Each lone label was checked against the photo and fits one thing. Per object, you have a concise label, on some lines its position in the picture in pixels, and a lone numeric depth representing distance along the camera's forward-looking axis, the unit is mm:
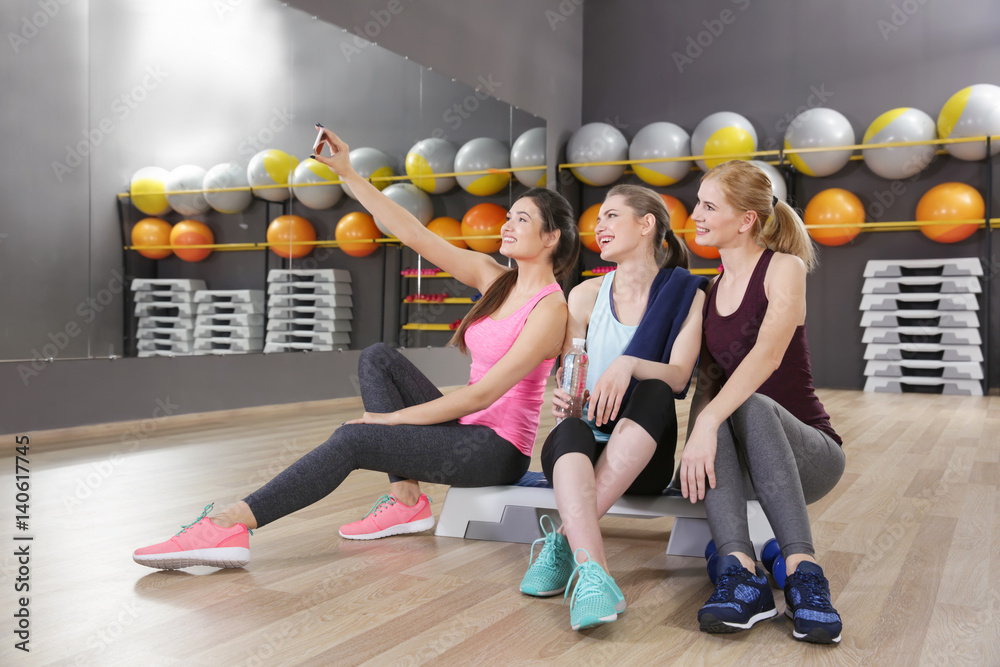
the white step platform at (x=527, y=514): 1679
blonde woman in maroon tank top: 1334
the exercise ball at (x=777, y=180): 5706
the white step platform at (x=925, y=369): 5762
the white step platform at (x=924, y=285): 5719
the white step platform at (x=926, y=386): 5789
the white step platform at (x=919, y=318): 5754
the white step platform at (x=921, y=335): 5746
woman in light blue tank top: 1426
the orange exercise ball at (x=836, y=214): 5875
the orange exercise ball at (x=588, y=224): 6395
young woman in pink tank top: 1586
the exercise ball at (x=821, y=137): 5921
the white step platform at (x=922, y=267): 5738
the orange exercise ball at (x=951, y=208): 5609
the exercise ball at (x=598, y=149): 6527
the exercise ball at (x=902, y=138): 5695
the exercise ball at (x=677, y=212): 6176
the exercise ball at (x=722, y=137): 6098
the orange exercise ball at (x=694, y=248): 5871
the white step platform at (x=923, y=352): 5770
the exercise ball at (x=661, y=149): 6305
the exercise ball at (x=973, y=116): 5523
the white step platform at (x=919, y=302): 5727
